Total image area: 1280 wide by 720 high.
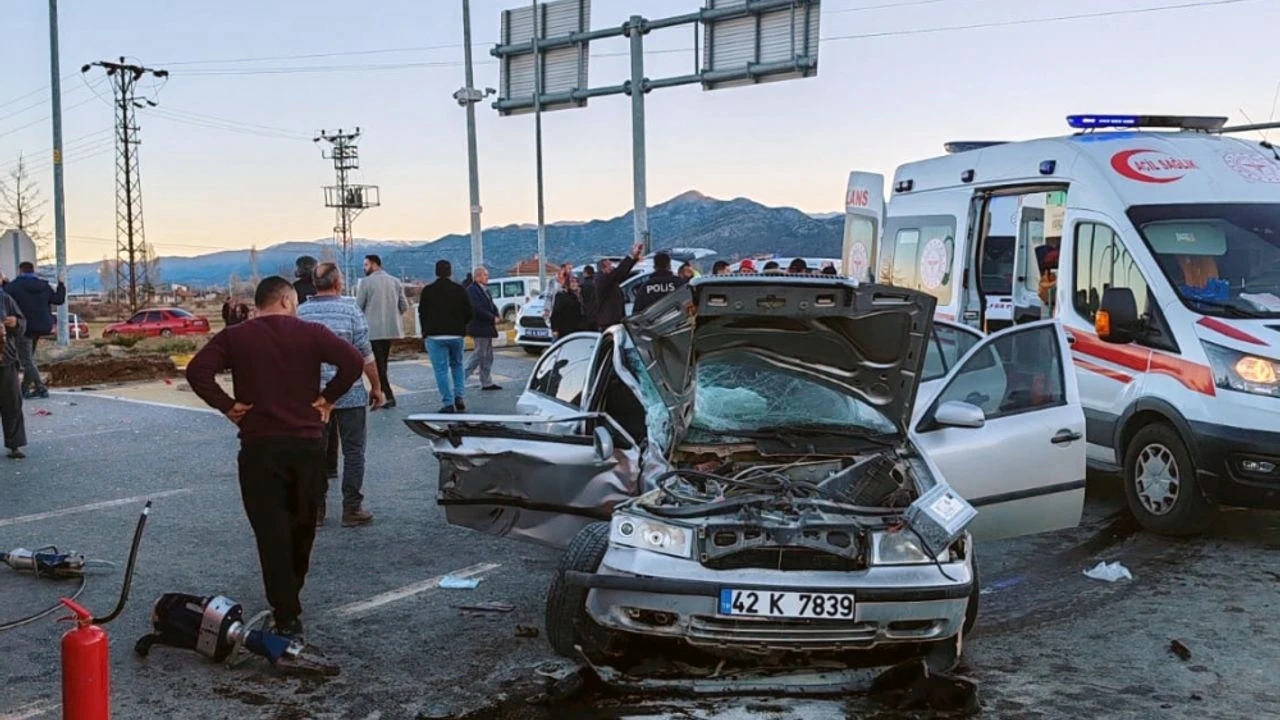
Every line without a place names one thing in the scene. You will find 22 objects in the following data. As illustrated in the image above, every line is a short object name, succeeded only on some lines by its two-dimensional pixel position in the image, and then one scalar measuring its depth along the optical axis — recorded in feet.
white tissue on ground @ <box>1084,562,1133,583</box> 21.07
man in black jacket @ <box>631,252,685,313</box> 47.67
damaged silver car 14.10
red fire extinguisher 11.60
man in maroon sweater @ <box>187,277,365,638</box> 16.78
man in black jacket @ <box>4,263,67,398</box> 47.85
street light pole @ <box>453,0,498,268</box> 83.51
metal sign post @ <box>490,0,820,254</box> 65.72
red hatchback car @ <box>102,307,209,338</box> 137.18
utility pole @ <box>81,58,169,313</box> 180.34
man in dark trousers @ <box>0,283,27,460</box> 32.73
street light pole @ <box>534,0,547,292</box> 75.32
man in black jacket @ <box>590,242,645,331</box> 48.49
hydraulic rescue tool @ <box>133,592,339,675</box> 15.80
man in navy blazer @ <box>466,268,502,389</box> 50.49
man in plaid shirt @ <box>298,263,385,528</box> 23.89
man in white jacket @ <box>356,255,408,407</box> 41.39
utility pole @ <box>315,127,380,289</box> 291.99
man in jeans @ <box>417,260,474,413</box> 42.80
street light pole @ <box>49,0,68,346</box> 76.89
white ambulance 22.38
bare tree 163.02
